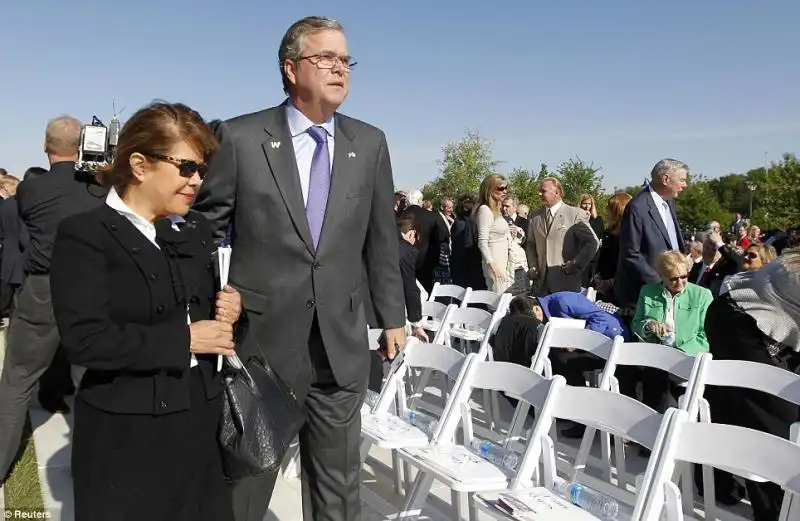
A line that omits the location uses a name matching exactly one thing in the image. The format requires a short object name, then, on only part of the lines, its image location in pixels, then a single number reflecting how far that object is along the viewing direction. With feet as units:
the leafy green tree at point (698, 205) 219.78
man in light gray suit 22.44
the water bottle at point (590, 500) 8.95
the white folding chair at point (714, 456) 7.68
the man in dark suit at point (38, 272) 12.51
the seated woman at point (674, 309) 16.08
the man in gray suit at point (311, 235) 8.02
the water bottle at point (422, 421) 12.15
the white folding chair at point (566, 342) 13.87
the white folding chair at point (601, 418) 9.09
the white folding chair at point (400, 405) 11.37
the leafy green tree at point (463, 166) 165.48
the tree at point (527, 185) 126.41
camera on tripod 10.38
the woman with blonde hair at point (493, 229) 23.99
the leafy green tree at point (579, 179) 130.82
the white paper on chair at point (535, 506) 8.61
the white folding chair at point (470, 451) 9.72
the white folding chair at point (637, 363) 11.65
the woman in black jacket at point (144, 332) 5.67
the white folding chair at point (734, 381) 10.47
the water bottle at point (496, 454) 10.58
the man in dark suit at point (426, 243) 27.78
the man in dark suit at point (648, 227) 18.06
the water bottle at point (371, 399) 13.54
